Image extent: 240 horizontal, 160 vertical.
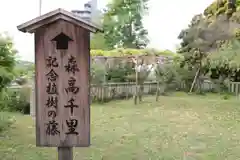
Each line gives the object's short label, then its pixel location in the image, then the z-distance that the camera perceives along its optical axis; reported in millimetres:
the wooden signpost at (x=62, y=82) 2996
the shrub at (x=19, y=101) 9227
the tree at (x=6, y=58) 5930
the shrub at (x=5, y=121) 6590
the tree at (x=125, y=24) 17172
